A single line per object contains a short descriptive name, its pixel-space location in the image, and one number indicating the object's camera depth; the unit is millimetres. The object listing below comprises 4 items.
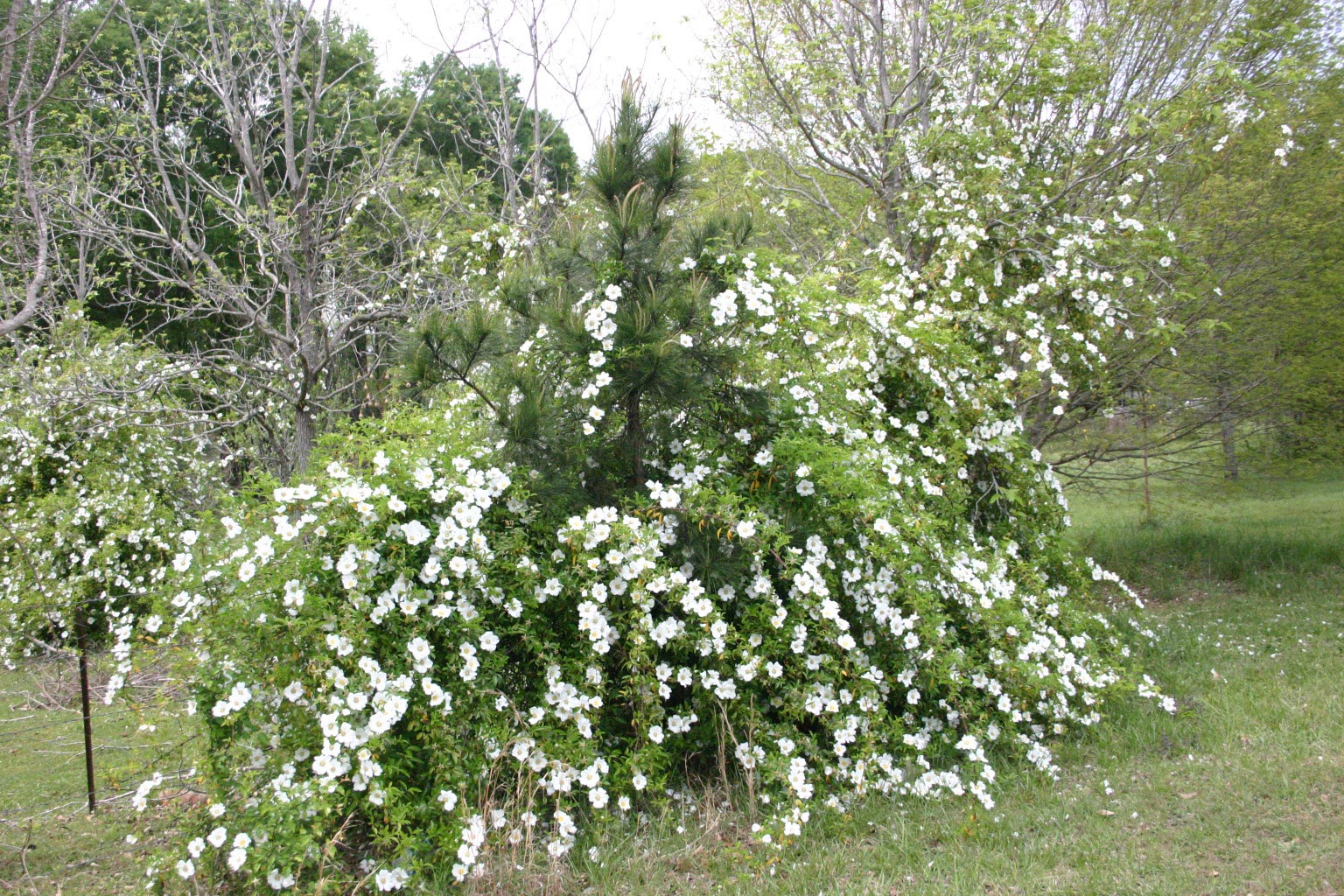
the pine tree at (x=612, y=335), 3756
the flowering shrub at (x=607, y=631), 3148
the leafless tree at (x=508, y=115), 6918
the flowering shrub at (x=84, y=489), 6152
